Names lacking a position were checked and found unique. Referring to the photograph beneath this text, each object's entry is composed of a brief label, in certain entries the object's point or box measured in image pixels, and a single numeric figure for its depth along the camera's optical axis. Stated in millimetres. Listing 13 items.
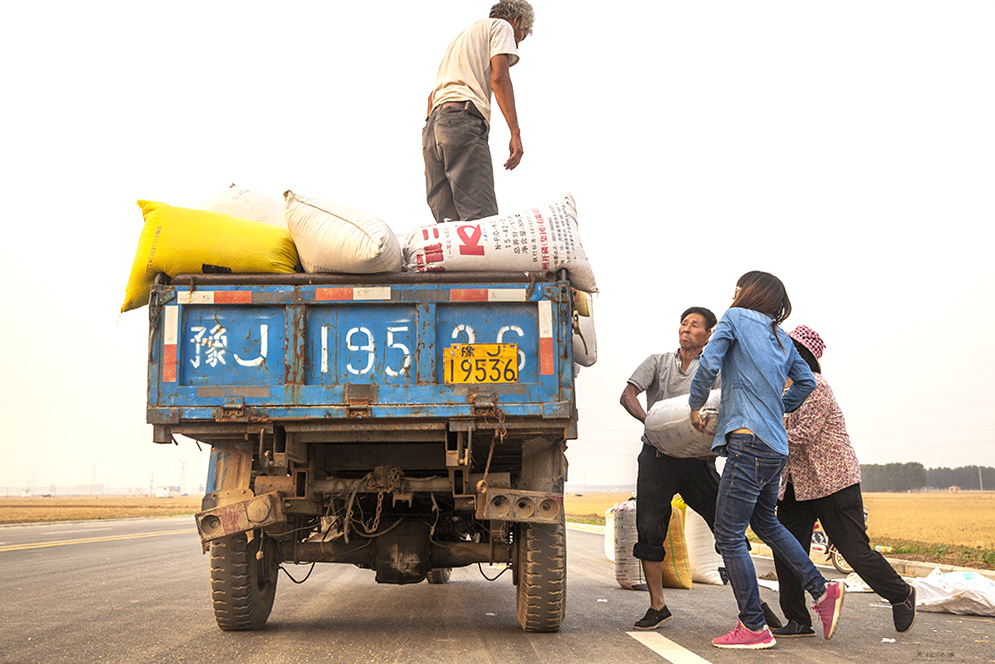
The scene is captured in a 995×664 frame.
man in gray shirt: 5012
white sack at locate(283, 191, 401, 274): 4418
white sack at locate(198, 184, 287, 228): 5547
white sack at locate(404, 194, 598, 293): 4605
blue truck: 4324
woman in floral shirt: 4465
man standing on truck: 6070
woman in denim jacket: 4199
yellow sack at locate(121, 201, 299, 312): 4547
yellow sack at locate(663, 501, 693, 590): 7344
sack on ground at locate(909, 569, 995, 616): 5461
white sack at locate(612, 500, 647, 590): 7504
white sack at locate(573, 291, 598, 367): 5562
